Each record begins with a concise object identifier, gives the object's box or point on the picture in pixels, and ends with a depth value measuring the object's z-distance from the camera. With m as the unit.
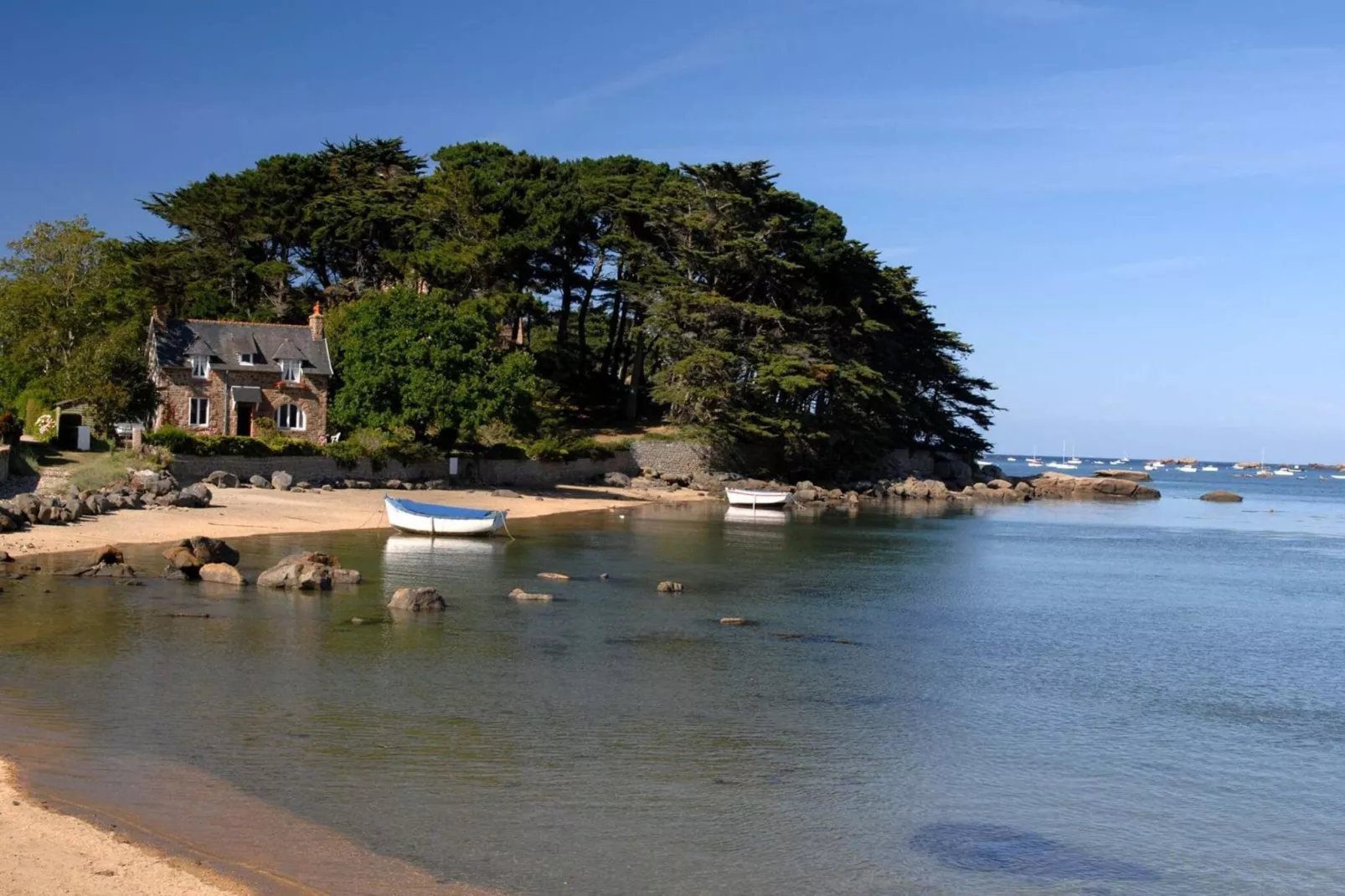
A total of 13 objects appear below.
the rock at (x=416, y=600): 24.38
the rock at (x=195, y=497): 39.16
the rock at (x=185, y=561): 26.95
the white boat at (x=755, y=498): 62.16
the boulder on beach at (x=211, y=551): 27.50
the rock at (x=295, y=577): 26.20
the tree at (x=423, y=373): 52.25
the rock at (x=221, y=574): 26.44
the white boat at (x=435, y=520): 39.84
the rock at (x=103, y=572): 25.77
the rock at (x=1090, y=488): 95.25
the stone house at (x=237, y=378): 54.34
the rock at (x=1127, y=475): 118.60
